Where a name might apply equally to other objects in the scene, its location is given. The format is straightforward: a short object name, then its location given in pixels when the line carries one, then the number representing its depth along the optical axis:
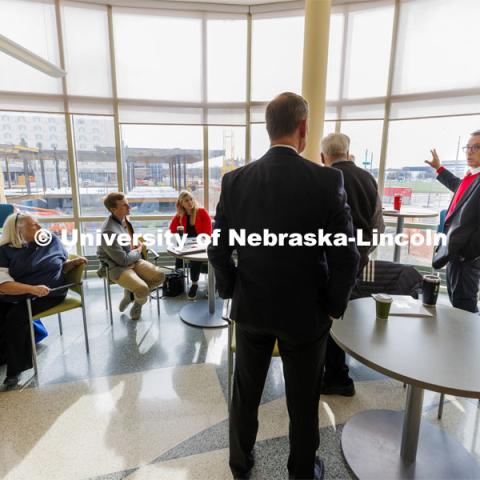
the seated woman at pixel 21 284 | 2.36
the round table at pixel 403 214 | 3.67
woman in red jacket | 3.96
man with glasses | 2.18
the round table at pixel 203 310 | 3.04
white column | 3.81
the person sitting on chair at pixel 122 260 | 3.13
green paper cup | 1.54
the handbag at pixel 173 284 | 4.03
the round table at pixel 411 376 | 1.16
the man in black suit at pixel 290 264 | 1.18
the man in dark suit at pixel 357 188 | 1.94
